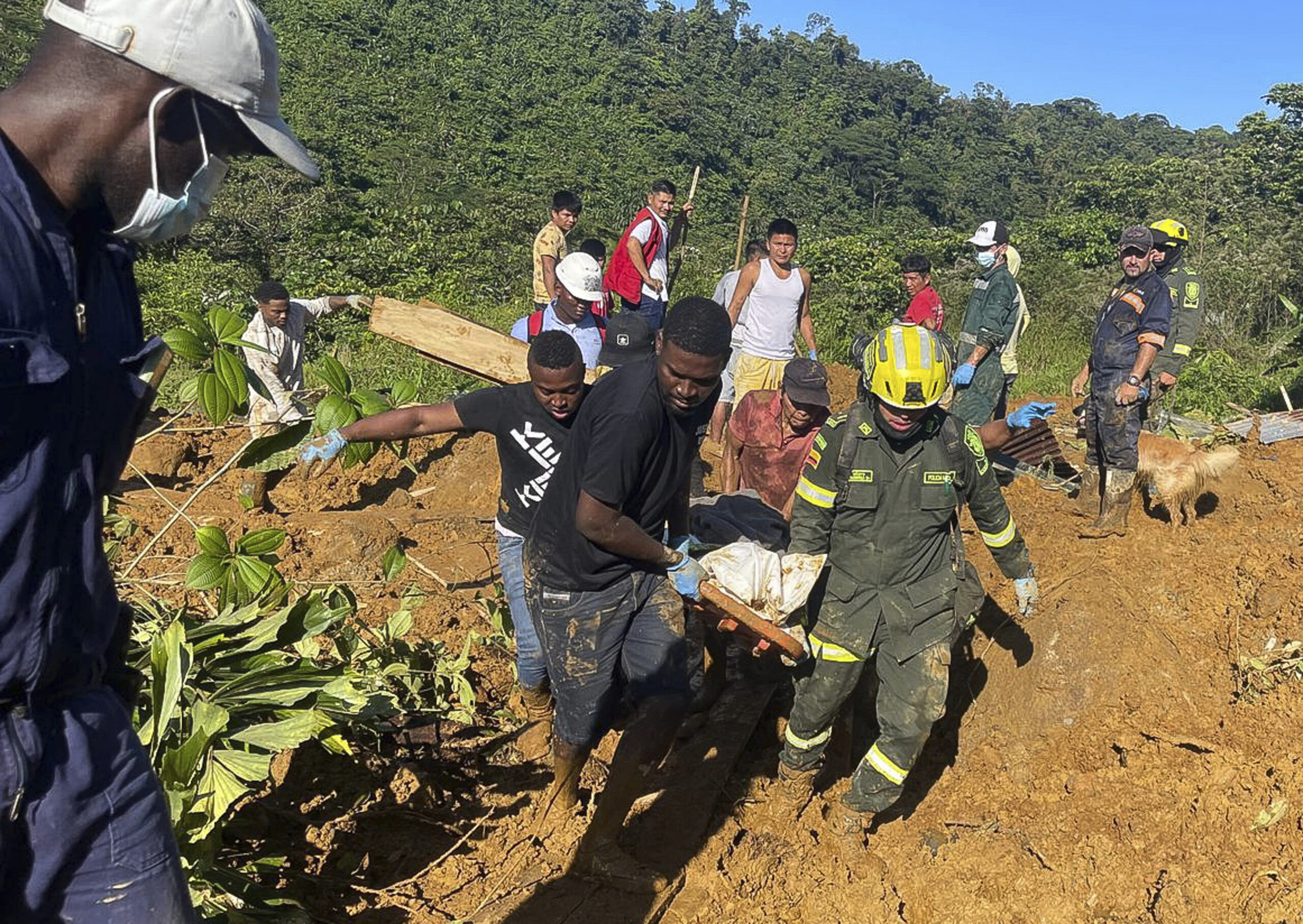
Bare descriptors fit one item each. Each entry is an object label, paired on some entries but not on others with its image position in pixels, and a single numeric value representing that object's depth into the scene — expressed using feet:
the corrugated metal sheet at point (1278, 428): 29.99
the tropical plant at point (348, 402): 12.81
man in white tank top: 24.88
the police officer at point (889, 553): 12.78
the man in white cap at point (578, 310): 19.45
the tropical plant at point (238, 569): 11.07
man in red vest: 26.66
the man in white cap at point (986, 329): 25.68
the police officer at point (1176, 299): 22.09
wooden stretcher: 12.21
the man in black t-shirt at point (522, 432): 13.42
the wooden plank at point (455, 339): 24.54
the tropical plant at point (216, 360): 10.23
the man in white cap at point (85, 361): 4.75
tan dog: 23.16
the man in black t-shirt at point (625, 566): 11.06
